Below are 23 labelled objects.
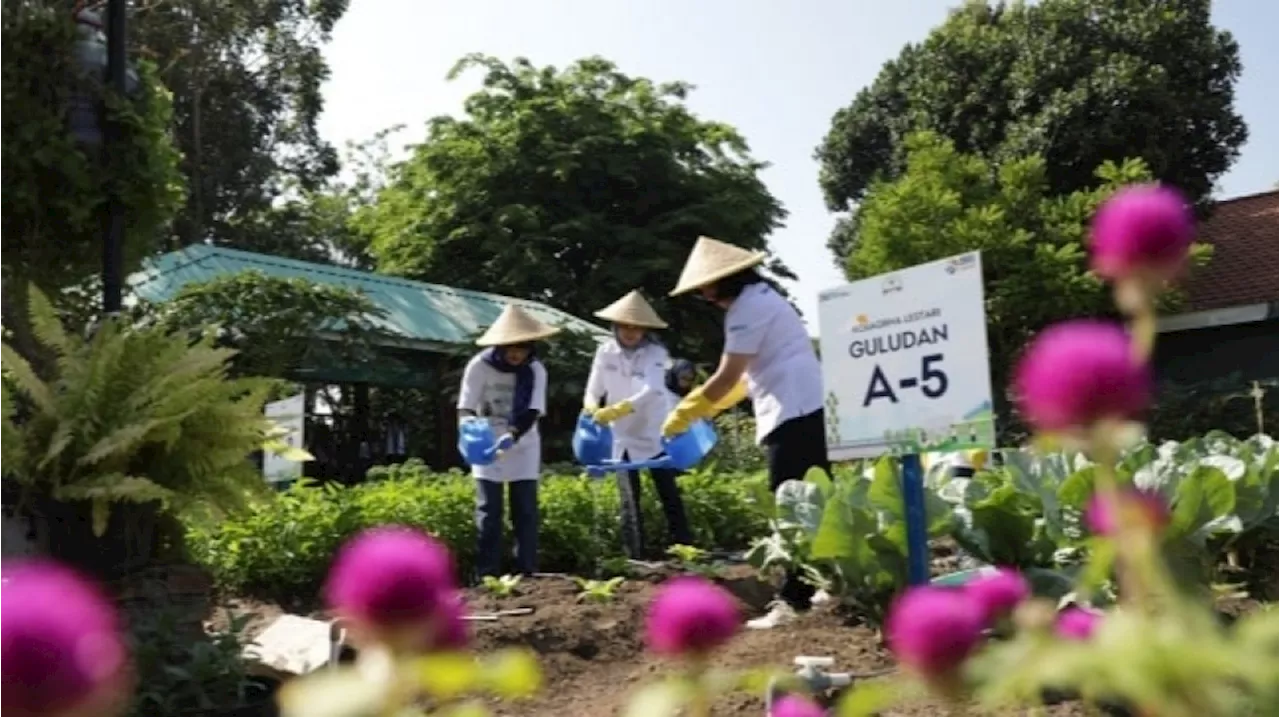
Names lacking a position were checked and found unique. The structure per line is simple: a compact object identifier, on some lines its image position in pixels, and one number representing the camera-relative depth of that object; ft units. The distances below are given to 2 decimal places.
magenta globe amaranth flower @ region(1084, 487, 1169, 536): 2.60
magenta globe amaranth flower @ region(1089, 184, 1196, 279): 2.84
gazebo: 54.24
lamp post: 17.10
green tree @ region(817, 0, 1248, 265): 79.05
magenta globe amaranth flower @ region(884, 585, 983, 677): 3.00
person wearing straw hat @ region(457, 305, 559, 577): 23.93
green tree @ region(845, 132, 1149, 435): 71.87
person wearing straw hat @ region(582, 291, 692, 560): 26.55
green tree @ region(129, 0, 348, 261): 88.99
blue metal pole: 13.08
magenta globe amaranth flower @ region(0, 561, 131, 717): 1.94
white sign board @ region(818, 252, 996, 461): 12.94
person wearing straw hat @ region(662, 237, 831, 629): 18.11
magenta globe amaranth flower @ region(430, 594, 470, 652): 2.81
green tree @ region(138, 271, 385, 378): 46.37
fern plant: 14.07
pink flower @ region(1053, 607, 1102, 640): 3.87
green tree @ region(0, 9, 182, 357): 16.62
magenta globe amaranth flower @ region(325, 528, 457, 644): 2.47
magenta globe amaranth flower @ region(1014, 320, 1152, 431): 2.55
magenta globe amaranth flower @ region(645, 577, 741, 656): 3.52
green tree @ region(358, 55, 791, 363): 81.20
